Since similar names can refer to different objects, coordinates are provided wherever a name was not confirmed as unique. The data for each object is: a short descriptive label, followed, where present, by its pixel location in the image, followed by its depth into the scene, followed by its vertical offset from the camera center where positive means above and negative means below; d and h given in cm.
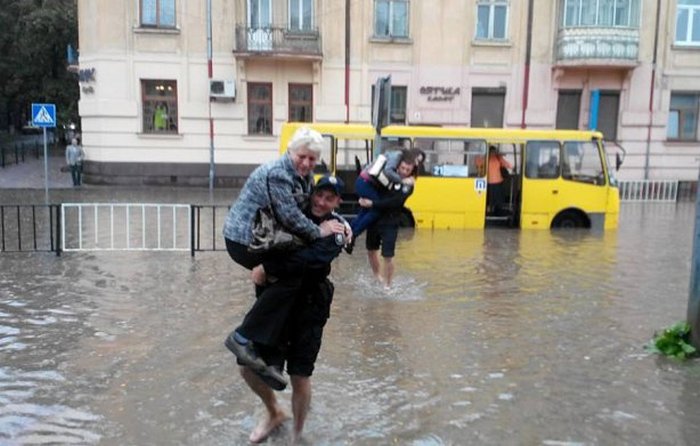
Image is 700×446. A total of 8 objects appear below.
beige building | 2342 +234
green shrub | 601 -172
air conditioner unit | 2334 +157
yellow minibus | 1445 -59
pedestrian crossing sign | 1812 +44
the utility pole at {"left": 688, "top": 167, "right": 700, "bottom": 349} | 586 -124
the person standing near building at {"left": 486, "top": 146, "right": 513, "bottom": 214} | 1456 -80
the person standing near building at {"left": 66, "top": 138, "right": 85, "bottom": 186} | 2333 -94
